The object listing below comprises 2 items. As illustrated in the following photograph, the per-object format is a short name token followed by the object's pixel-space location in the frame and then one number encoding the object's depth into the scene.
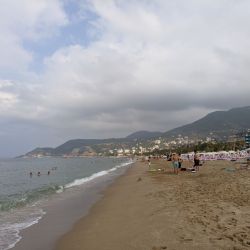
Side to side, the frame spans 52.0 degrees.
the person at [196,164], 28.43
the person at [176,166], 26.01
